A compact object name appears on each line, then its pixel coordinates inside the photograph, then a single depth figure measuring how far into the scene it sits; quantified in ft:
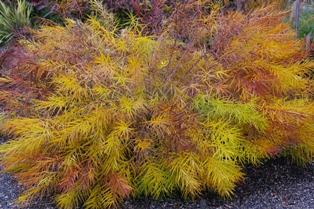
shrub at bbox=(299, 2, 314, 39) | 18.30
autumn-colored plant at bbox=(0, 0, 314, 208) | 10.40
